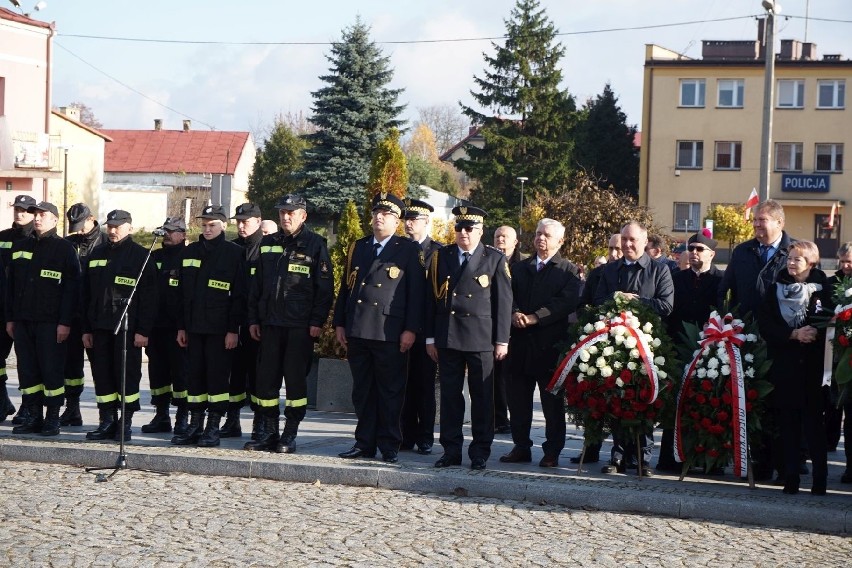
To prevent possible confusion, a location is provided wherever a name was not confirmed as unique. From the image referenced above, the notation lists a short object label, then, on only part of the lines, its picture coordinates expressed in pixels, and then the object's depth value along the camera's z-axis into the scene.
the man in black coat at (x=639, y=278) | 9.83
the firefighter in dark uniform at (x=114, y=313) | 10.83
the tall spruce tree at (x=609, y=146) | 65.12
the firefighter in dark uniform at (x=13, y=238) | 11.63
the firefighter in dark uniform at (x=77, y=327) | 11.66
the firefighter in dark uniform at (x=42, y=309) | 11.19
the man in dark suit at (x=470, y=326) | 9.73
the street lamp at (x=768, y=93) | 23.08
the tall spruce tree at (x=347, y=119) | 45.69
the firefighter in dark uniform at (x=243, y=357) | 11.23
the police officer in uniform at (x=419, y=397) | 10.62
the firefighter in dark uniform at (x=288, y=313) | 10.24
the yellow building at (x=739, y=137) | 58.94
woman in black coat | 8.73
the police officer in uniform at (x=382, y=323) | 10.00
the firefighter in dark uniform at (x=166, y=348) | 11.41
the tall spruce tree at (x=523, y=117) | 60.31
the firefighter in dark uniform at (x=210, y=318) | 10.57
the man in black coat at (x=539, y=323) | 9.99
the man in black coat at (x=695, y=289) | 10.36
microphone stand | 9.59
